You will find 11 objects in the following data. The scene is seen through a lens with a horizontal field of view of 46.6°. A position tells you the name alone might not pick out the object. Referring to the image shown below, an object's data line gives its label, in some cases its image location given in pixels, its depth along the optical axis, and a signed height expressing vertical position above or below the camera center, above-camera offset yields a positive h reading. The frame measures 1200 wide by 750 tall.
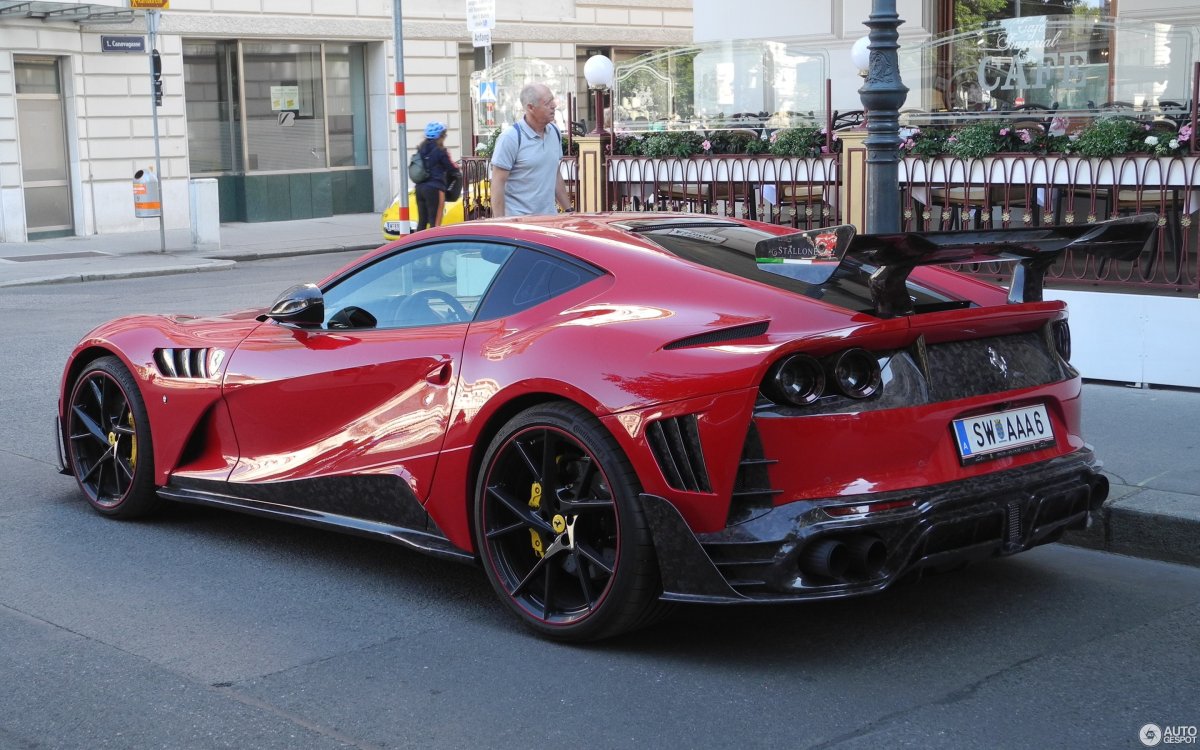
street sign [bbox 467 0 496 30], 20.23 +2.26
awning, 22.53 +2.75
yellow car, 19.56 -0.64
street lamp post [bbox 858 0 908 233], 7.31 +0.28
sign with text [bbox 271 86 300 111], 27.77 +1.51
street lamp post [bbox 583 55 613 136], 14.13 +0.95
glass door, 23.67 +0.54
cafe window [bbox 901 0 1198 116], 10.64 +0.73
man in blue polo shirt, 8.84 +0.05
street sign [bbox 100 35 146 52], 24.22 +2.33
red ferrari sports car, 4.07 -0.77
